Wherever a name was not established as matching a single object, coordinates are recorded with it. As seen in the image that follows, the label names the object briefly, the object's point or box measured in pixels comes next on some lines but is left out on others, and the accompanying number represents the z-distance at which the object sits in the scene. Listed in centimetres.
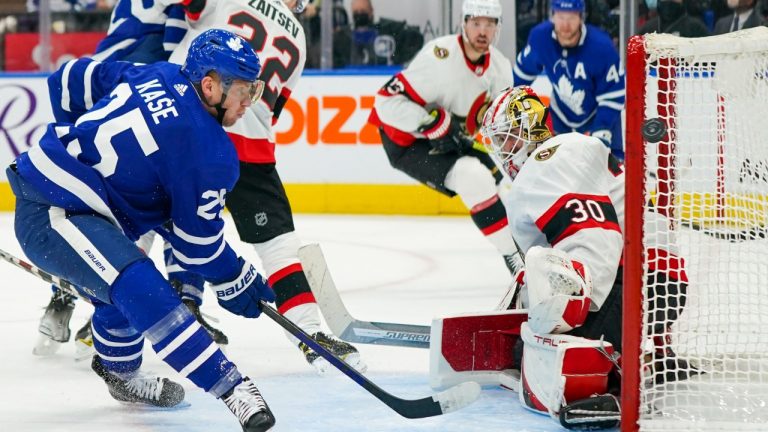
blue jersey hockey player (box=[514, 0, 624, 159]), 1055
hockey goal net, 443
